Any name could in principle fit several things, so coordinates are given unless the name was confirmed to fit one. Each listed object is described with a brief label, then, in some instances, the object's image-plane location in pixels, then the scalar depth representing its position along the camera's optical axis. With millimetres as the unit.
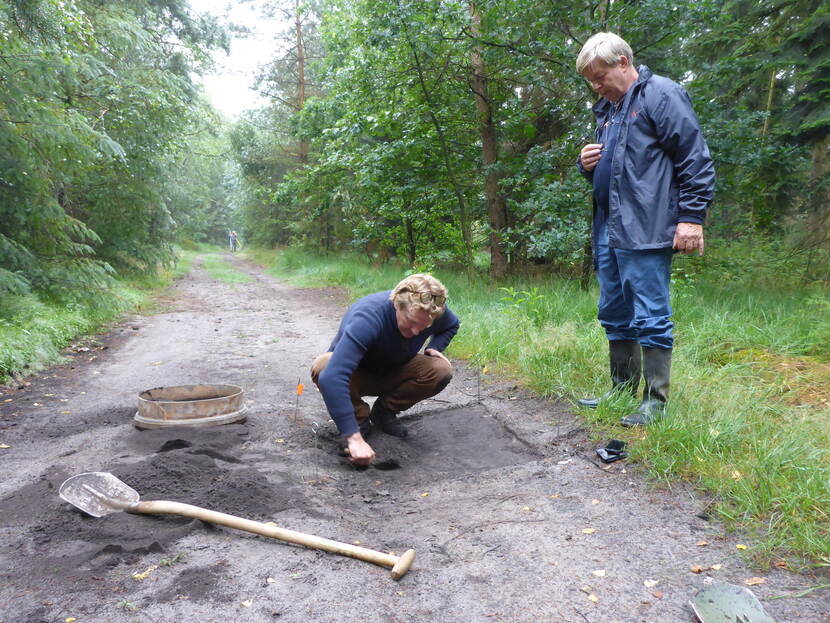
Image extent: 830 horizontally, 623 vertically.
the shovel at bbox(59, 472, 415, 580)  2182
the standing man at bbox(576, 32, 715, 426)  3006
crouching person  3004
